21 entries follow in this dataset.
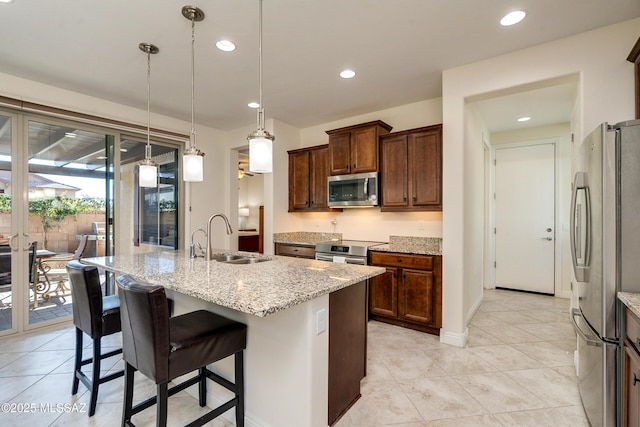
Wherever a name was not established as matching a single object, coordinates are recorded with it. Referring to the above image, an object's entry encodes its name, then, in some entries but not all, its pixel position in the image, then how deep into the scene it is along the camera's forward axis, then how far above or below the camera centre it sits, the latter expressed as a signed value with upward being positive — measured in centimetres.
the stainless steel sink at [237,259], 258 -41
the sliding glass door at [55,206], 318 +9
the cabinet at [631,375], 134 -77
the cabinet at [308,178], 443 +54
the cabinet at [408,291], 315 -88
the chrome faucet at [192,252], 266 -34
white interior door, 468 -7
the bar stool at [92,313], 188 -66
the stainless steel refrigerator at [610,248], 152 -19
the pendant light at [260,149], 188 +42
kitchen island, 149 -65
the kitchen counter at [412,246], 328 -41
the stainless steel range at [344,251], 357 -48
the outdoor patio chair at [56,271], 345 -67
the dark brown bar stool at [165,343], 134 -64
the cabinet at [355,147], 381 +88
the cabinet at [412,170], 336 +52
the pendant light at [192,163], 238 +41
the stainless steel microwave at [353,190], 381 +31
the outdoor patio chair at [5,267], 316 -56
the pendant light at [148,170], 269 +40
